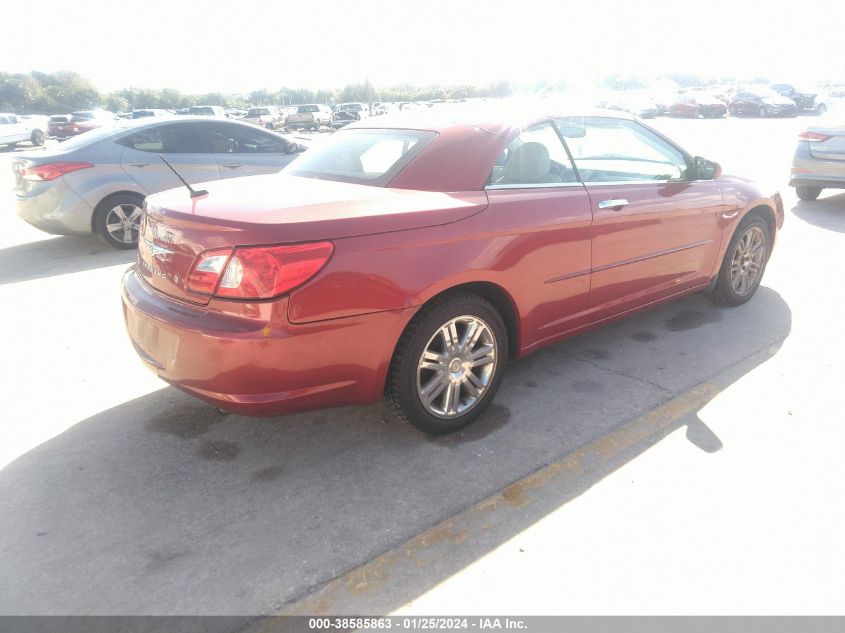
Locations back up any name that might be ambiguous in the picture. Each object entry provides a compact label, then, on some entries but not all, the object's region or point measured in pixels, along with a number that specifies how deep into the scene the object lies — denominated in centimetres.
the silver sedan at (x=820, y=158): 811
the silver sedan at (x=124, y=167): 659
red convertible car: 247
